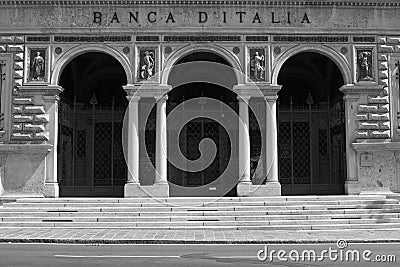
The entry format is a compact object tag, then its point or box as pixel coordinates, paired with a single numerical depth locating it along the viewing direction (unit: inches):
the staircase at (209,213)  760.3
